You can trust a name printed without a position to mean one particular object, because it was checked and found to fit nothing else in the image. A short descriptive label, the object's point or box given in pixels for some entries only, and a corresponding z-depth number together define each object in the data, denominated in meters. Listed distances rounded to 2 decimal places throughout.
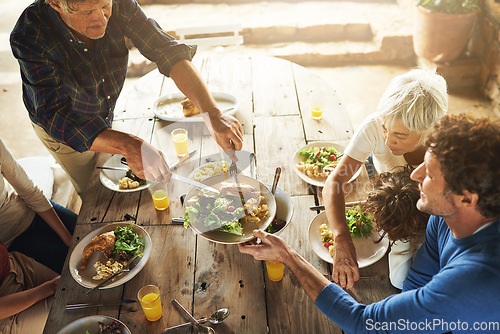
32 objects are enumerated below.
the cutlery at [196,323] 1.49
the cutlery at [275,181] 1.98
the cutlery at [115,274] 1.63
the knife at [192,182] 1.93
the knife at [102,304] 1.59
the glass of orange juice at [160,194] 1.97
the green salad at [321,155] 2.20
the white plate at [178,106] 2.60
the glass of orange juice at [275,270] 1.63
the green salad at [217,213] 1.74
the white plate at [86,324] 1.50
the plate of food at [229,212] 1.74
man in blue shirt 1.17
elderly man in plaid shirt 1.92
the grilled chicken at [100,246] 1.73
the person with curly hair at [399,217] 1.57
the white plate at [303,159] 2.10
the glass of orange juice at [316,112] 2.57
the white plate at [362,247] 1.72
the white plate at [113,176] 2.12
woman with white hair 1.70
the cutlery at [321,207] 1.98
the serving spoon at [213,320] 1.50
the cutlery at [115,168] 2.23
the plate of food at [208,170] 2.11
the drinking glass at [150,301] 1.50
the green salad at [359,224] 1.83
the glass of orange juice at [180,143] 2.33
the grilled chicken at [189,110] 2.61
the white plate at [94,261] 1.66
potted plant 4.54
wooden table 1.56
